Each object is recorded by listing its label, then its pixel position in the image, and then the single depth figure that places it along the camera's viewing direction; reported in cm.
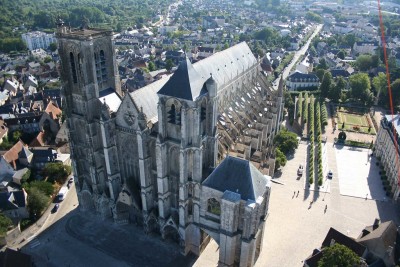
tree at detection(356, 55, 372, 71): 14575
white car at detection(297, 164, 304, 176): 7589
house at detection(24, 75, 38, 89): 12769
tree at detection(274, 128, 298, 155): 8194
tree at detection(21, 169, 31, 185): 7162
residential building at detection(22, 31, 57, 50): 19750
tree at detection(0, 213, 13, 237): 5503
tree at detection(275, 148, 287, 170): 7550
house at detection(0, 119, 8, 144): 8719
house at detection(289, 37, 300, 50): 19462
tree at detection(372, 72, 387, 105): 11481
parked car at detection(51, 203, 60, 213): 6484
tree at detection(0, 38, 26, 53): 18250
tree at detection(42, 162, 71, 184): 7206
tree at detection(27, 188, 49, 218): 6159
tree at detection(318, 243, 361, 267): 4241
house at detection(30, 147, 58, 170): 7700
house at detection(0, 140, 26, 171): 7317
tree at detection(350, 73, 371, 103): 11229
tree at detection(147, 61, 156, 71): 14838
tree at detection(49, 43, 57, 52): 18450
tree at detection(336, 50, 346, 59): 17075
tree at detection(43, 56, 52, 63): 15950
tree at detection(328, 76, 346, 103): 11388
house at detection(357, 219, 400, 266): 4601
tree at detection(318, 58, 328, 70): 14625
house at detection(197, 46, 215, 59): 16165
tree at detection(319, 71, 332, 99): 11478
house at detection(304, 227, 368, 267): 4753
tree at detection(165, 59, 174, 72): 14775
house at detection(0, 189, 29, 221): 6078
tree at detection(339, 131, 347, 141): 8938
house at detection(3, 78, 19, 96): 12039
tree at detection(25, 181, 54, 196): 6600
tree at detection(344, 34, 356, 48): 19400
